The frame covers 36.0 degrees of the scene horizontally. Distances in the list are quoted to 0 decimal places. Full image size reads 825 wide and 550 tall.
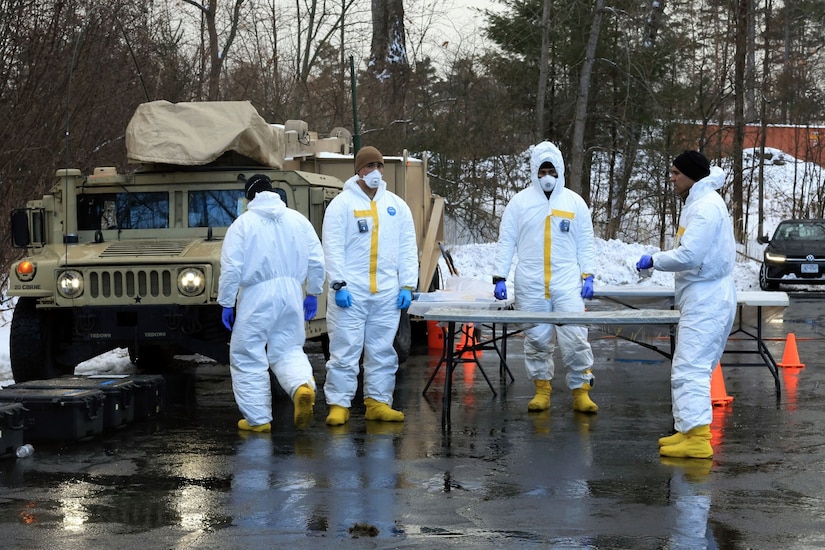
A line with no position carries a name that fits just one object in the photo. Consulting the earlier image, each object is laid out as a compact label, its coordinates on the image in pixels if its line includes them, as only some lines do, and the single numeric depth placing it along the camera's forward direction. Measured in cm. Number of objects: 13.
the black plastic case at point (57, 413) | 816
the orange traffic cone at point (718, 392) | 1004
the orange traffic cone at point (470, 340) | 1036
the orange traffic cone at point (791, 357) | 1264
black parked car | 2522
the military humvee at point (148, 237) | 1018
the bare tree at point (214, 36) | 2552
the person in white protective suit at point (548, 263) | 948
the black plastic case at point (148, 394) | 916
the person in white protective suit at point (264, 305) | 869
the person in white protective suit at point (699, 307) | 763
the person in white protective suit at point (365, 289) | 906
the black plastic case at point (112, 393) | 863
